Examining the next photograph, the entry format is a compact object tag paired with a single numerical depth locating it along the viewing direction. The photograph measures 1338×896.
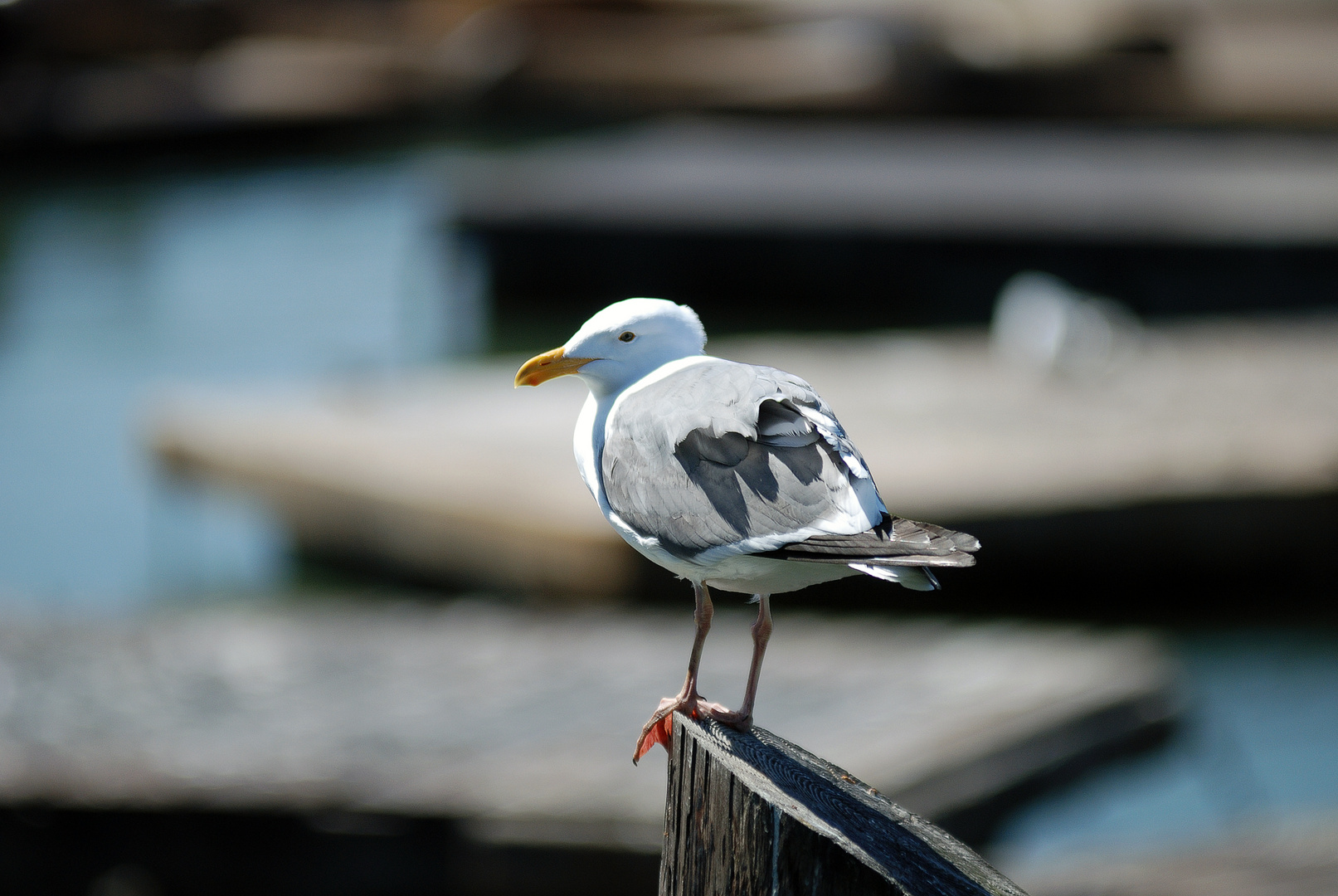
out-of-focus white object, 21.78
